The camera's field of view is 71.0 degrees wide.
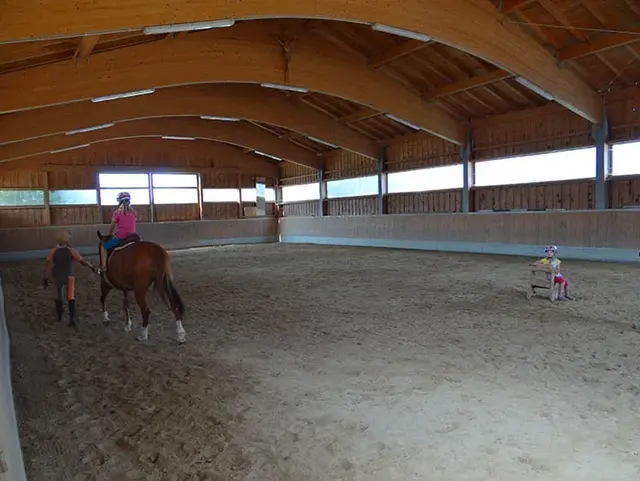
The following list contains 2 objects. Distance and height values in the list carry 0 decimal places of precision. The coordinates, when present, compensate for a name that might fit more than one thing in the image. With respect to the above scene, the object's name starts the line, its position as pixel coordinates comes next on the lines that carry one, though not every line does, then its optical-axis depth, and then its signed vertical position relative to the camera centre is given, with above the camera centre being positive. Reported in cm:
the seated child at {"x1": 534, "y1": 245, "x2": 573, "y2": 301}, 657 -97
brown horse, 499 -61
